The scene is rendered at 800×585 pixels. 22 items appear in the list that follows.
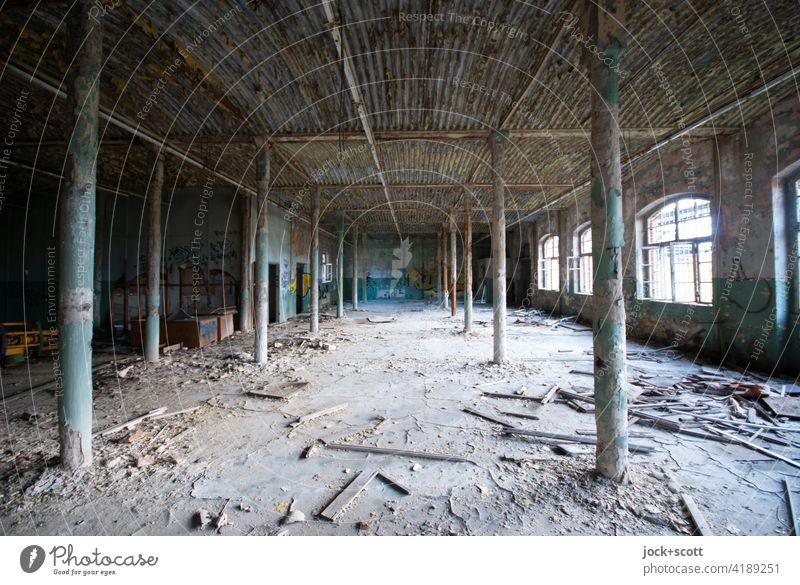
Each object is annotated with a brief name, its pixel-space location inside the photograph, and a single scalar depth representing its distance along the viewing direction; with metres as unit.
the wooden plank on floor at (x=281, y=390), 6.24
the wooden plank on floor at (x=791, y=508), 2.80
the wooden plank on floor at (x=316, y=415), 5.09
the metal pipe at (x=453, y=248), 16.70
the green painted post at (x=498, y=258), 8.33
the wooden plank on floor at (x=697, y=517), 2.74
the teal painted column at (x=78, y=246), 3.70
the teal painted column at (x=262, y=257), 8.45
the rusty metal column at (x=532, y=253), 22.52
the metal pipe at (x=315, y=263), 13.21
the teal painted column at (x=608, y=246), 3.31
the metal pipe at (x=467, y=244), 13.74
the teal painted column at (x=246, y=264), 13.75
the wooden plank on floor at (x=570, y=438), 4.11
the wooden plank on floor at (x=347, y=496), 3.02
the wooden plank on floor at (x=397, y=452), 3.97
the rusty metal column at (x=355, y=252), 23.45
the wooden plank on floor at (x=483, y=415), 4.96
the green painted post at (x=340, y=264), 18.66
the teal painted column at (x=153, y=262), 8.89
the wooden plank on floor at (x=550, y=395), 5.90
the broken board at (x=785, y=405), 5.04
